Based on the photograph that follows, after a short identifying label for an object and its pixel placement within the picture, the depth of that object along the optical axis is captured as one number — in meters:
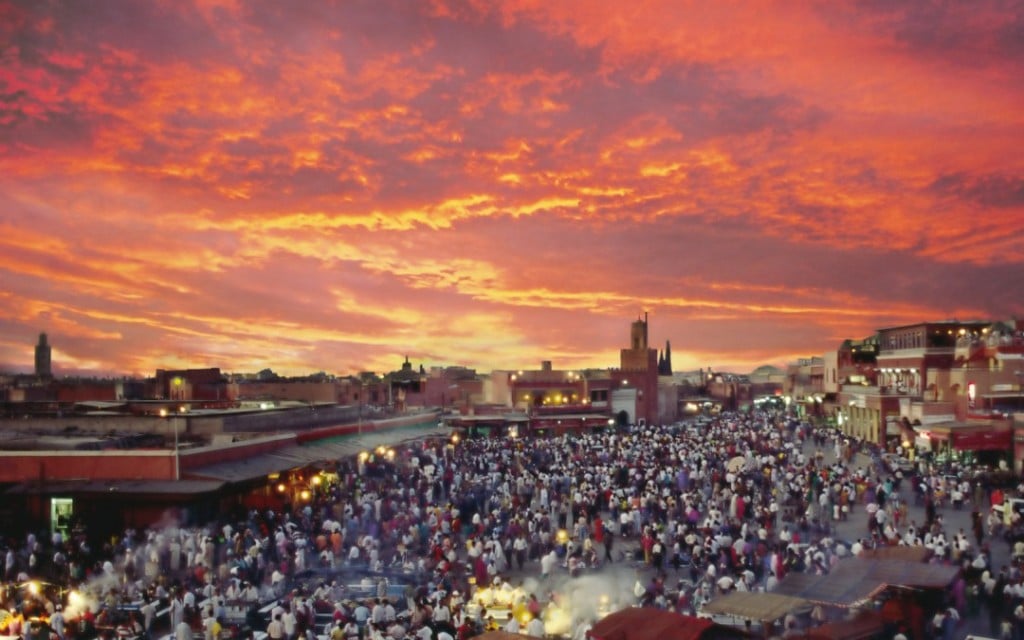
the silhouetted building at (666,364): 148.25
